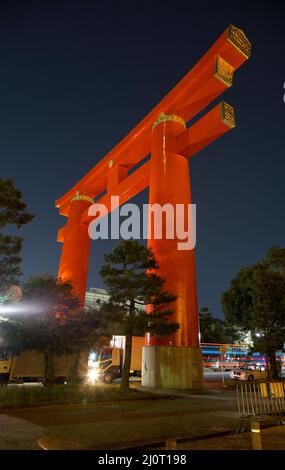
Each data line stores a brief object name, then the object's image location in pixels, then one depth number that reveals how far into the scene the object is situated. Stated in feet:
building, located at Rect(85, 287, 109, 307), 315.37
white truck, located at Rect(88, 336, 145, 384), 73.51
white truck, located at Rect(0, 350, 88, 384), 60.29
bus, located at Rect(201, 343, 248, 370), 94.88
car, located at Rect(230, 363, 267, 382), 76.43
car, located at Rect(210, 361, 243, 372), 112.70
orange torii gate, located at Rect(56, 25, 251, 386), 59.00
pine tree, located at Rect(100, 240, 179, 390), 49.34
